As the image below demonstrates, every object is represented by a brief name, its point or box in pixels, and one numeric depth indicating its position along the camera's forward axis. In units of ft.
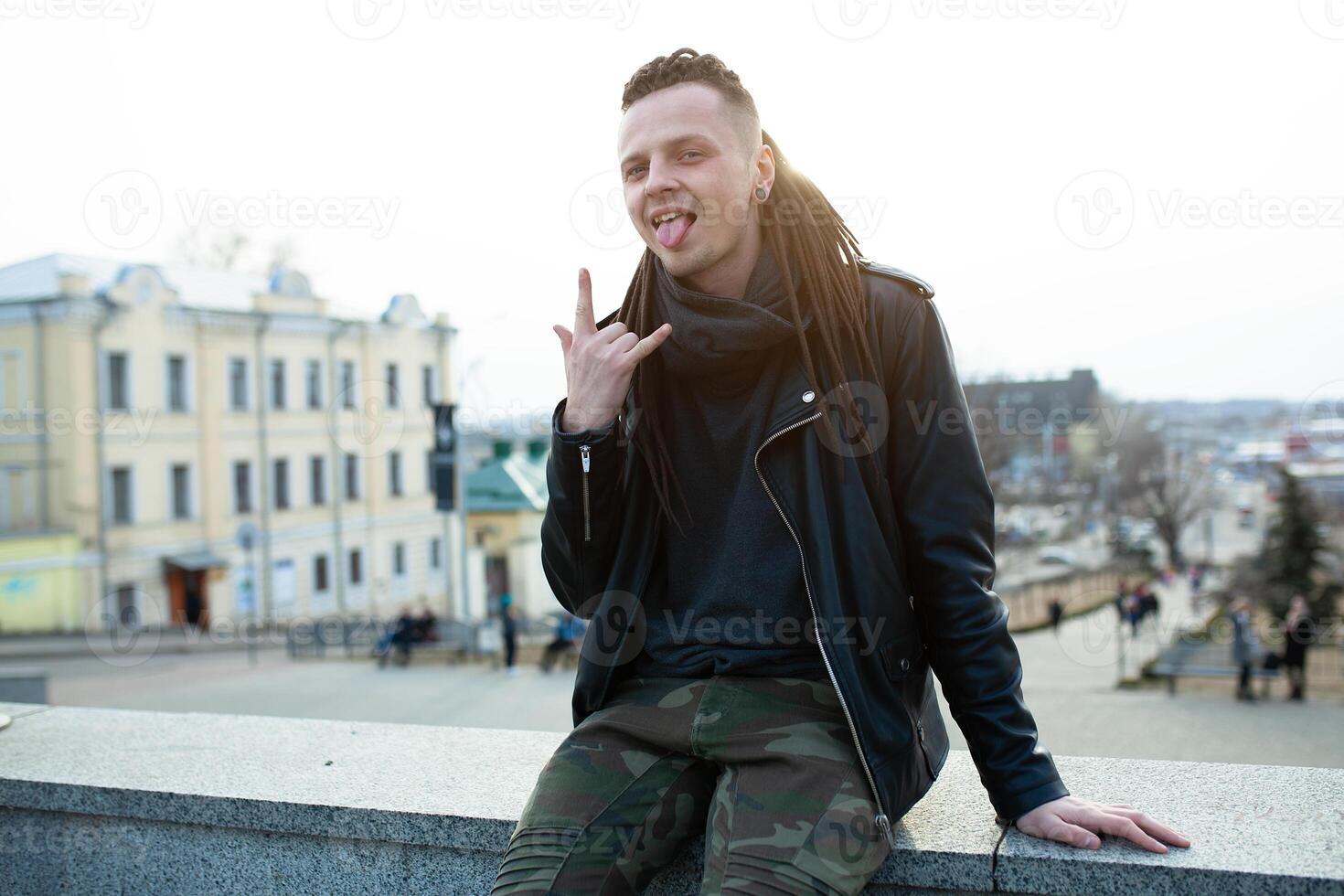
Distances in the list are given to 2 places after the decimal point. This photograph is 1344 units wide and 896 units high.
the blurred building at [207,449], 88.22
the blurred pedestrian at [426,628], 79.82
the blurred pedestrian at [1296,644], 52.42
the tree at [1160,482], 173.78
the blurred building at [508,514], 94.84
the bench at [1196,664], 64.13
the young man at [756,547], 6.67
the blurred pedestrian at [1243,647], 57.98
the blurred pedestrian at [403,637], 75.56
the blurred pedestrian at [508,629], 68.39
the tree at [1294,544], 93.76
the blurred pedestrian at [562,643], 67.87
